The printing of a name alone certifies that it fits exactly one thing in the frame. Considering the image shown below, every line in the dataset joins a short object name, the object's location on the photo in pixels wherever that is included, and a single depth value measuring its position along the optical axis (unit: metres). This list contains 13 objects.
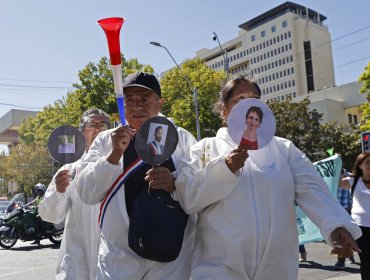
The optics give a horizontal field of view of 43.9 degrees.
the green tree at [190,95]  30.64
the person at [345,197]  9.89
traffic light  10.80
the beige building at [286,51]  104.25
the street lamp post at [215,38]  25.76
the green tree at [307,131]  26.98
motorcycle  13.28
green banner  7.60
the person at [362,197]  5.09
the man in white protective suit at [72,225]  3.18
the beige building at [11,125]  79.75
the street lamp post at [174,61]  24.32
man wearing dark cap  2.30
